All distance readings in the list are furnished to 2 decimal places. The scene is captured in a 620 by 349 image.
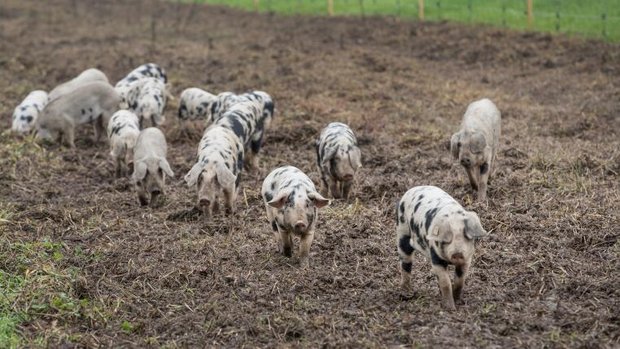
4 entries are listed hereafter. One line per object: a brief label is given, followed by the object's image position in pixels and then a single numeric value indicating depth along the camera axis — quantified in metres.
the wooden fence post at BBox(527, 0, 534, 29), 21.30
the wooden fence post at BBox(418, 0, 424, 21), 24.06
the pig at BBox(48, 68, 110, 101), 14.22
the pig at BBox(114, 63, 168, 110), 13.80
